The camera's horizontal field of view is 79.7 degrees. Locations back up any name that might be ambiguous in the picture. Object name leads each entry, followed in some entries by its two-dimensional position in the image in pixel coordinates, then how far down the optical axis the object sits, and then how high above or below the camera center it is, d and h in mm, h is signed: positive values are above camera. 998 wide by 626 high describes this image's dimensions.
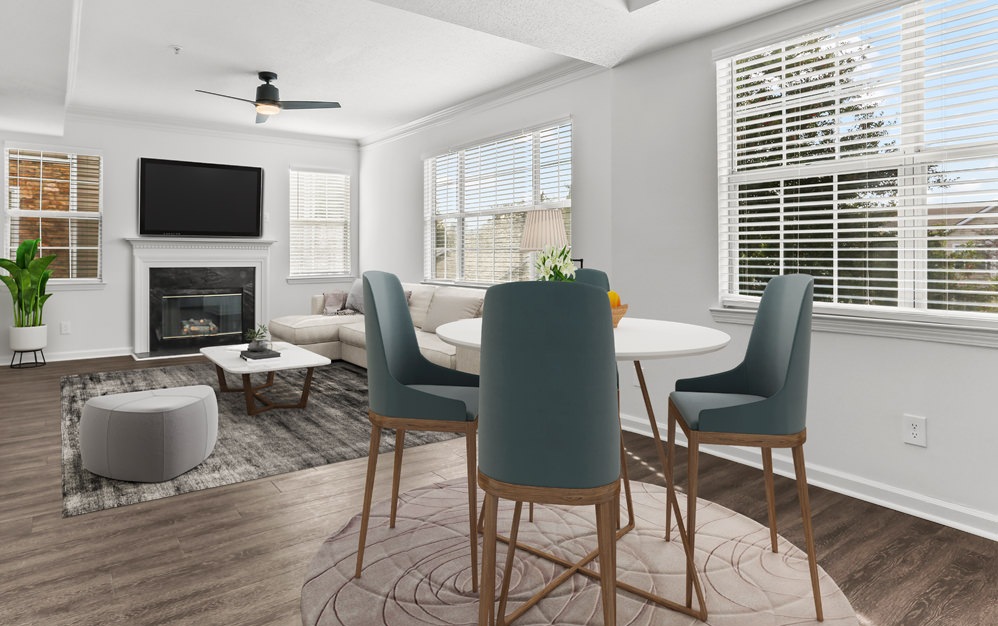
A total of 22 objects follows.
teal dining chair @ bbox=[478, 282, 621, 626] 1375 -209
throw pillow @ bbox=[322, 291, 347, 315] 6664 +157
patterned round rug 1802 -875
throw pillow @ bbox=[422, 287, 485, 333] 5070 +92
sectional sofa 5137 -71
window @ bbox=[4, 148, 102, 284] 5961 +1099
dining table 1729 -80
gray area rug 2816 -736
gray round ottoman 2854 -594
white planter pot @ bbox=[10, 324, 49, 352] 5641 -219
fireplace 6562 +100
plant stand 5785 -437
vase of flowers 2166 +190
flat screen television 6434 +1304
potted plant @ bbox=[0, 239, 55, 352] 5547 +200
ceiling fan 4582 +1688
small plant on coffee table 4422 -183
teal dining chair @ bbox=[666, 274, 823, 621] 1825 -288
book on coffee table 4331 -287
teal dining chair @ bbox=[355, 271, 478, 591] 1956 -288
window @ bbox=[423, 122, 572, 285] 4777 +1059
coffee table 4117 -345
